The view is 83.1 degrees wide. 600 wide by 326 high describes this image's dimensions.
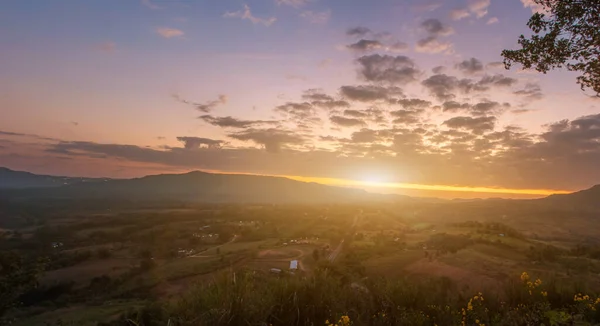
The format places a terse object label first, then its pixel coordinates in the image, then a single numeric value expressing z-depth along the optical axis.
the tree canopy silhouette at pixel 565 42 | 9.10
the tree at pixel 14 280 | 21.30
